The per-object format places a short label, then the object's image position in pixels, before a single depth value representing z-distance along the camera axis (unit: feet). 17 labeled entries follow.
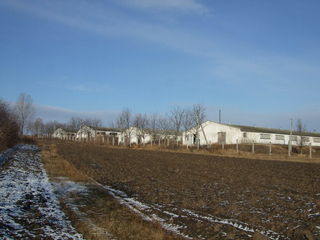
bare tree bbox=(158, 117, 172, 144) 234.38
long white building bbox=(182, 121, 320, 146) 175.32
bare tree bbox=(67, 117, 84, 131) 403.01
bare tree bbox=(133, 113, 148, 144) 255.47
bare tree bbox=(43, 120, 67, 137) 425.89
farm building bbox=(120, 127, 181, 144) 240.36
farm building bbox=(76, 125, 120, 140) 326.14
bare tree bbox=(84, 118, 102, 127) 391.04
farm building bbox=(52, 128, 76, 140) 387.18
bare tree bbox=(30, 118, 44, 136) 372.46
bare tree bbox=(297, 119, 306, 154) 189.23
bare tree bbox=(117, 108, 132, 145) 259.60
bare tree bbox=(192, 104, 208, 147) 188.73
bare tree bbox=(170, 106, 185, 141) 216.08
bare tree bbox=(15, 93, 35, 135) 266.63
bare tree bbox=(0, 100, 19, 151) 93.18
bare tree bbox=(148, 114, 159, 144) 245.24
